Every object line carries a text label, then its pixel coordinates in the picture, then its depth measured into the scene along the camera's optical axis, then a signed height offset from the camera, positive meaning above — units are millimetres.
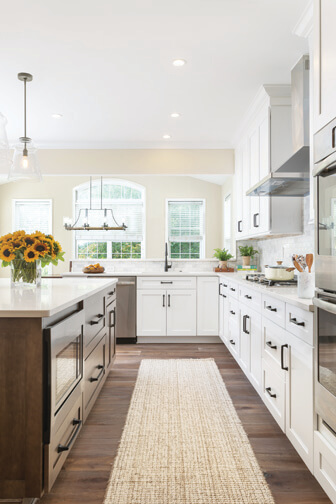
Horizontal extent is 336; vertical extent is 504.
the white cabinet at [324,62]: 1545 +876
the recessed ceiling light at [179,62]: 2721 +1477
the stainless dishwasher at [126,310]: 4633 -669
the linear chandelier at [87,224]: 5872 +563
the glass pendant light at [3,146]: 2301 +707
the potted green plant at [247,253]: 4770 +65
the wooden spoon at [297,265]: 2139 -44
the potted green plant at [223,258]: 5176 -2
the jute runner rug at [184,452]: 1673 -1086
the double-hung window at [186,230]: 6664 +512
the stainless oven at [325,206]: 1493 +226
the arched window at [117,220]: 6727 +661
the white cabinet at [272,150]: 3205 +995
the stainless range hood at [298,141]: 2586 +840
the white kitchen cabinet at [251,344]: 2686 -696
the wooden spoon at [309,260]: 2099 -11
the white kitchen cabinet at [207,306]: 4645 -617
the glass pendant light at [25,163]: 2818 +738
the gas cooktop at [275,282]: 2736 -191
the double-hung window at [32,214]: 6902 +826
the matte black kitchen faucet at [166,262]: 5416 -64
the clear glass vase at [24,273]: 2371 -104
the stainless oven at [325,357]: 1491 -423
